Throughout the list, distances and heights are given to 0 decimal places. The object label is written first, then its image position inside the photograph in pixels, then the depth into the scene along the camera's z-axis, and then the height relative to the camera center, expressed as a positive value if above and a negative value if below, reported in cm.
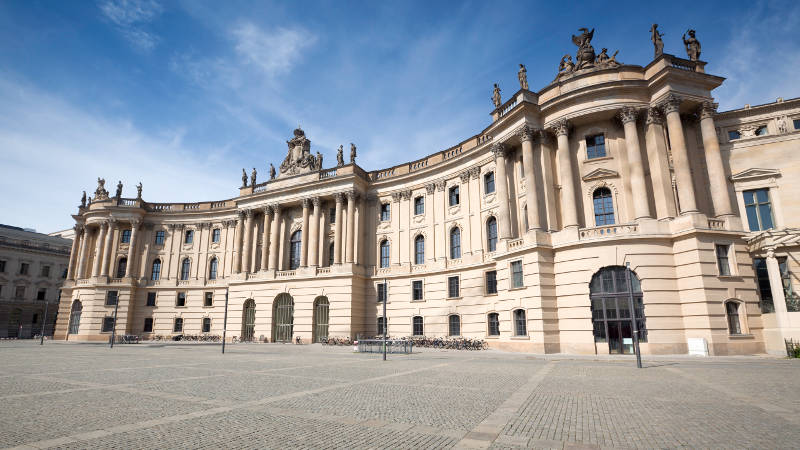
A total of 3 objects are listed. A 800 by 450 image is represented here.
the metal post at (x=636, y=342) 1719 -120
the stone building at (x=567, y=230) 2431 +640
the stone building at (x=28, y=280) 6356 +628
